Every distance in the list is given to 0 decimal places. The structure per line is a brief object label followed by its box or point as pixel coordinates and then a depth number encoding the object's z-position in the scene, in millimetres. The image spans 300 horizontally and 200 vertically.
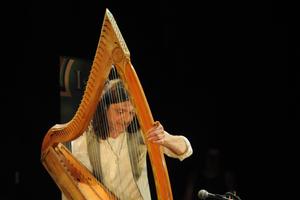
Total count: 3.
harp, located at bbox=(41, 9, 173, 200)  9157
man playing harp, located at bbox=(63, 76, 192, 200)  9835
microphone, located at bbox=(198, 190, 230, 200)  9570
